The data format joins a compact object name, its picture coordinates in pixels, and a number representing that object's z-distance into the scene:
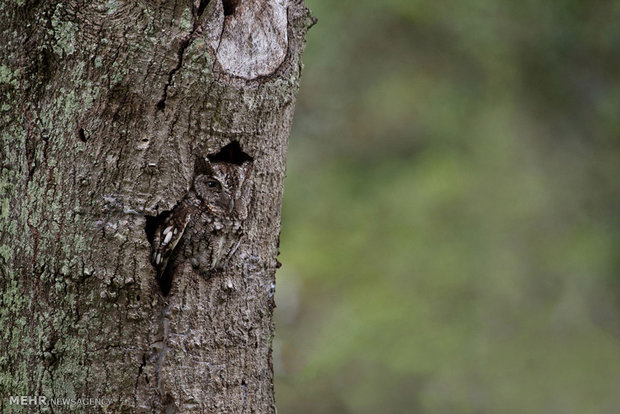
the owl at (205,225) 9.64
